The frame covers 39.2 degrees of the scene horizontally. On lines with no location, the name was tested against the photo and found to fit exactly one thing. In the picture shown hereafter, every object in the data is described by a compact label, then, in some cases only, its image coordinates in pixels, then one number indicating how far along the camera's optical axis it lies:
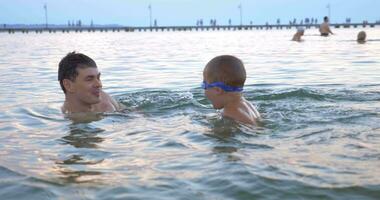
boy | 5.68
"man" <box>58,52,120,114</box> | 6.50
